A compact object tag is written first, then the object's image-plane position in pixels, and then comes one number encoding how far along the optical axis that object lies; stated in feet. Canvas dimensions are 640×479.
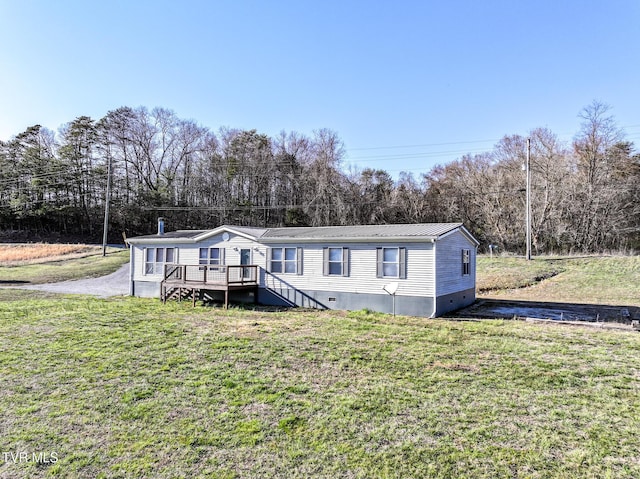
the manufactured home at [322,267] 38.40
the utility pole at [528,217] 66.04
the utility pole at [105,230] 92.62
